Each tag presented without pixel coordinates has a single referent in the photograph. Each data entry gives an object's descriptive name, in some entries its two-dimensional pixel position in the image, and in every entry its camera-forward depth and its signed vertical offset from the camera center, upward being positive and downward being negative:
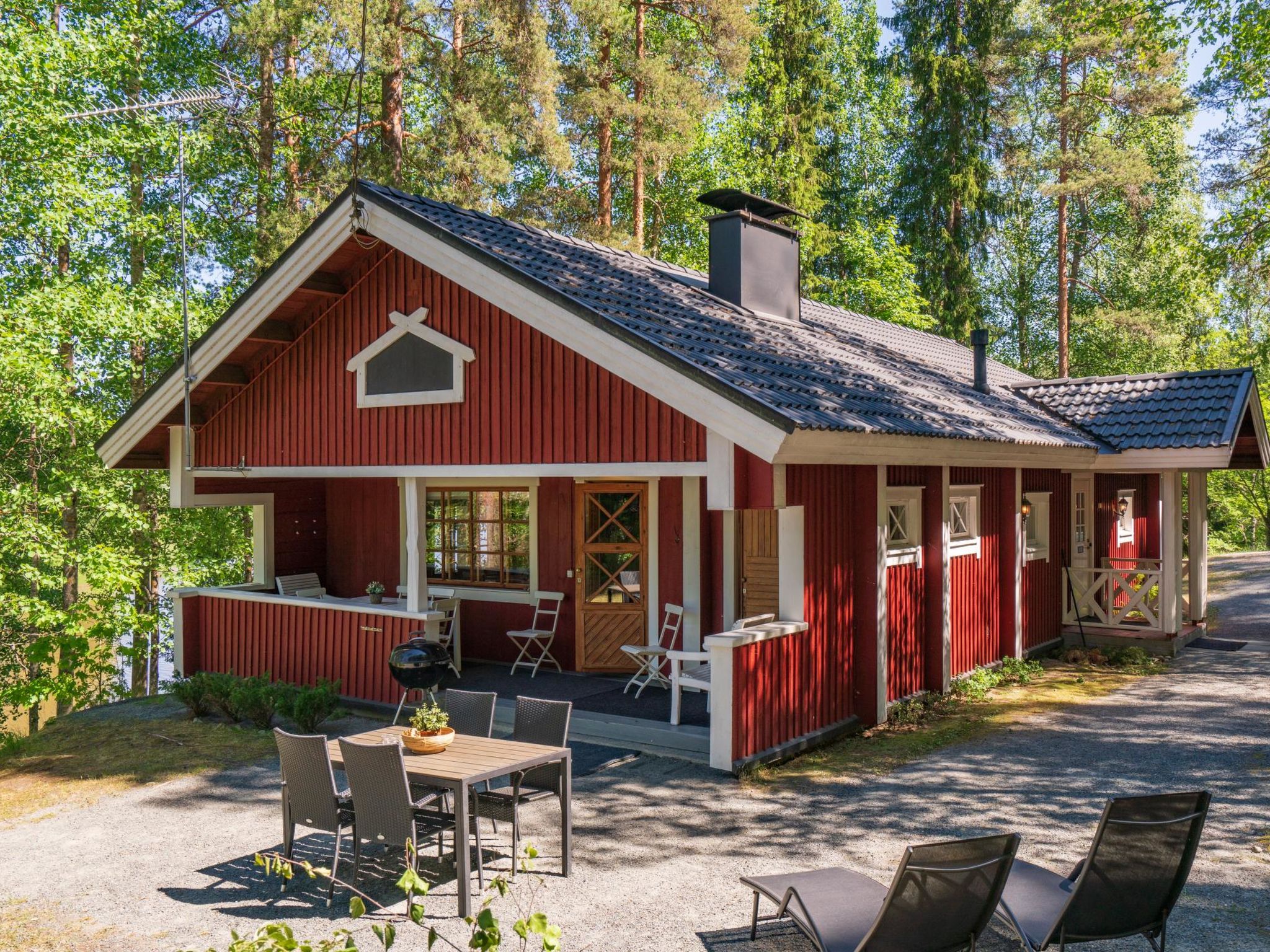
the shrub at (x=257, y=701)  9.58 -1.64
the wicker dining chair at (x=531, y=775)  6.12 -1.53
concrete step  8.27 -1.77
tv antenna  9.08 +2.88
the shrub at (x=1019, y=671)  11.56 -1.73
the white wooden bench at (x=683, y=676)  8.37 -1.29
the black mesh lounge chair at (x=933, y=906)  4.04 -1.53
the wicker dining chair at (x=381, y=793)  5.41 -1.42
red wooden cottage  8.19 +0.49
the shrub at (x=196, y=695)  10.09 -1.67
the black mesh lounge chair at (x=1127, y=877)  4.30 -1.51
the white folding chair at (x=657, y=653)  9.71 -1.28
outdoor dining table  5.34 -1.33
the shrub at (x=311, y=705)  9.13 -1.62
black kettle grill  8.74 -1.21
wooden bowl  5.98 -1.26
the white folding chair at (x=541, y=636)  11.16 -1.23
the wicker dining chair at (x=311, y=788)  5.67 -1.47
